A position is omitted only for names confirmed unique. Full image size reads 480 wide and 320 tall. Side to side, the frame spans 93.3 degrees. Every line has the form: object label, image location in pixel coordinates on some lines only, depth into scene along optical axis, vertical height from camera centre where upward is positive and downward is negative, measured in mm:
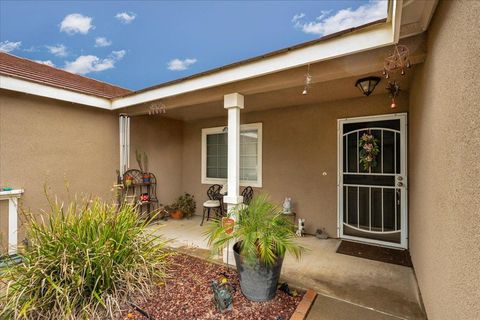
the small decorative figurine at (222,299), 2152 -1320
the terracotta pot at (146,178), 5427 -394
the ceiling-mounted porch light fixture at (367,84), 3047 +1084
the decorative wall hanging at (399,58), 2170 +1020
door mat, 3332 -1440
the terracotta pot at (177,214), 5824 -1355
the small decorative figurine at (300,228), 4477 -1307
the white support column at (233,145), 3279 +247
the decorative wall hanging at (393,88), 2948 +978
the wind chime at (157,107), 4266 +1042
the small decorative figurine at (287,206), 4562 -892
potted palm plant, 2240 -837
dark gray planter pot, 2281 -1200
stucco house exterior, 1334 +412
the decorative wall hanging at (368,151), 3971 +199
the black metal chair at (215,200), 5098 -912
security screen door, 3768 -377
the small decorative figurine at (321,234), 4305 -1379
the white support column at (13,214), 3543 -843
